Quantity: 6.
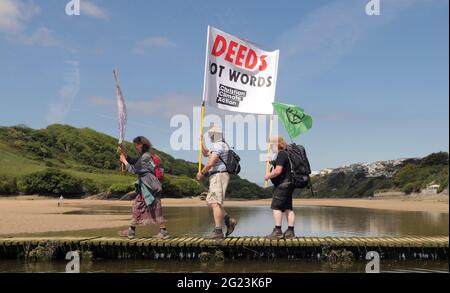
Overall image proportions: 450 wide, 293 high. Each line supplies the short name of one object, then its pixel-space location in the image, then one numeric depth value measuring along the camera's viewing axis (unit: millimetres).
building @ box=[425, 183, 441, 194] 113425
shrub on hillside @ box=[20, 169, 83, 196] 115312
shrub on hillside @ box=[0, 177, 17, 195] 109512
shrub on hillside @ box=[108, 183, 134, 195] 114875
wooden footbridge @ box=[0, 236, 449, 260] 12789
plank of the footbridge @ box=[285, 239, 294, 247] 12641
